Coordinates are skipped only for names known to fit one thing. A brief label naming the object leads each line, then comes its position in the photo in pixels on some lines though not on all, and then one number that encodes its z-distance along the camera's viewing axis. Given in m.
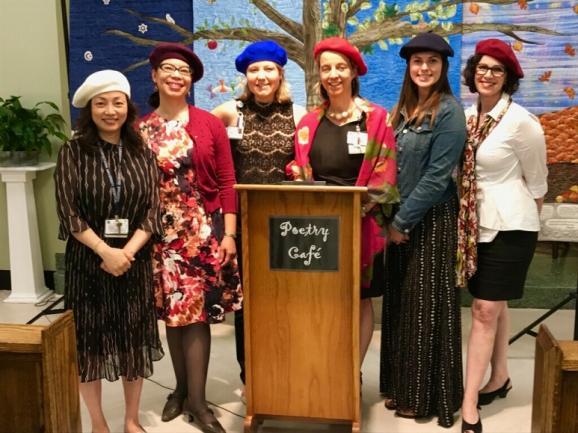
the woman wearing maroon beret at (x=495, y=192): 2.46
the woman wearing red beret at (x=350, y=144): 2.45
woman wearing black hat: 2.49
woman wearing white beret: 2.27
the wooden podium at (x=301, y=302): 2.27
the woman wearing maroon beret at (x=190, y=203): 2.50
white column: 4.33
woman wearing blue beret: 2.63
